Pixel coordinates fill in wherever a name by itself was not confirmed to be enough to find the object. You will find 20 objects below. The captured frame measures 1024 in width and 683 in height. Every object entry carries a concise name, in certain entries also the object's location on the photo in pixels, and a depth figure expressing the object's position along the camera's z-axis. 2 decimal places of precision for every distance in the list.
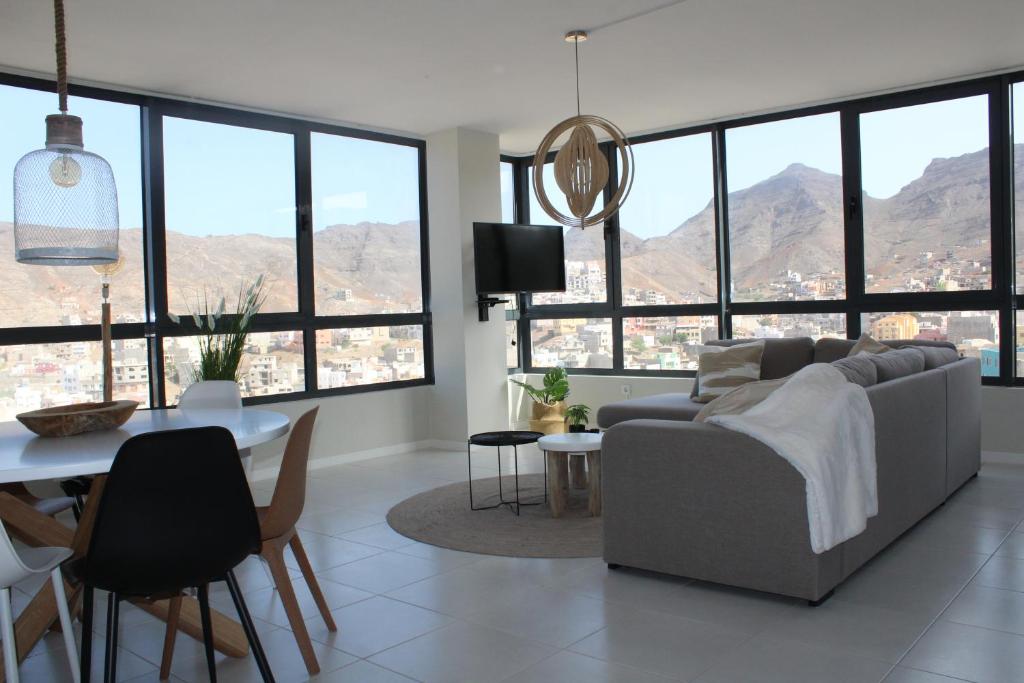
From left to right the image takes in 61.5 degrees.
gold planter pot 7.22
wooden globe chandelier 4.87
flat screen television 6.85
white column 6.96
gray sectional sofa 3.11
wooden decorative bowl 2.97
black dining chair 2.15
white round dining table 2.38
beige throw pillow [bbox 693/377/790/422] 3.38
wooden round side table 4.55
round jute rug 4.07
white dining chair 2.12
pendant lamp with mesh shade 2.86
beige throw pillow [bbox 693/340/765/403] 5.80
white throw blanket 3.02
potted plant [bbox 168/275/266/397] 5.17
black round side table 4.71
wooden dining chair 2.72
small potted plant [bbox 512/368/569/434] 7.23
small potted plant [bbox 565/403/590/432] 6.72
